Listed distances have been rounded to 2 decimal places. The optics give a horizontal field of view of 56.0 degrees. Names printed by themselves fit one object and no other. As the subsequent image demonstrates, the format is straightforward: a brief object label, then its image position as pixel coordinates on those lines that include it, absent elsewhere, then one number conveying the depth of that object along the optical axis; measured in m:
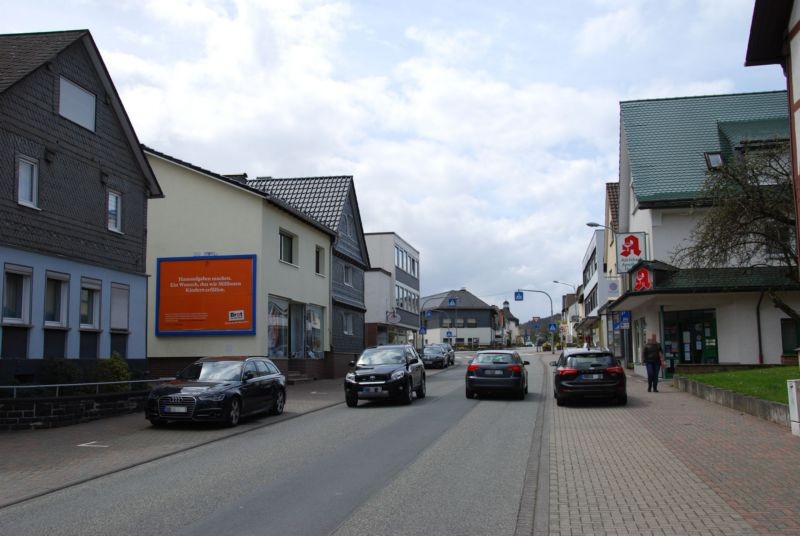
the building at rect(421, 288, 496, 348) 119.94
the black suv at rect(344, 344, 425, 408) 19.81
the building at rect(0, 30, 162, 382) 17.70
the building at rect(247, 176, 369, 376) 37.47
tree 21.30
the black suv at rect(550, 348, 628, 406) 19.00
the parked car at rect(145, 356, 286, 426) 15.07
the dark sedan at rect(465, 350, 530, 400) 21.27
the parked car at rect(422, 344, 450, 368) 48.94
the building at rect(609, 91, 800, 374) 27.75
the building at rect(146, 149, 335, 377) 27.92
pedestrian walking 23.25
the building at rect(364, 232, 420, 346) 56.25
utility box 12.38
